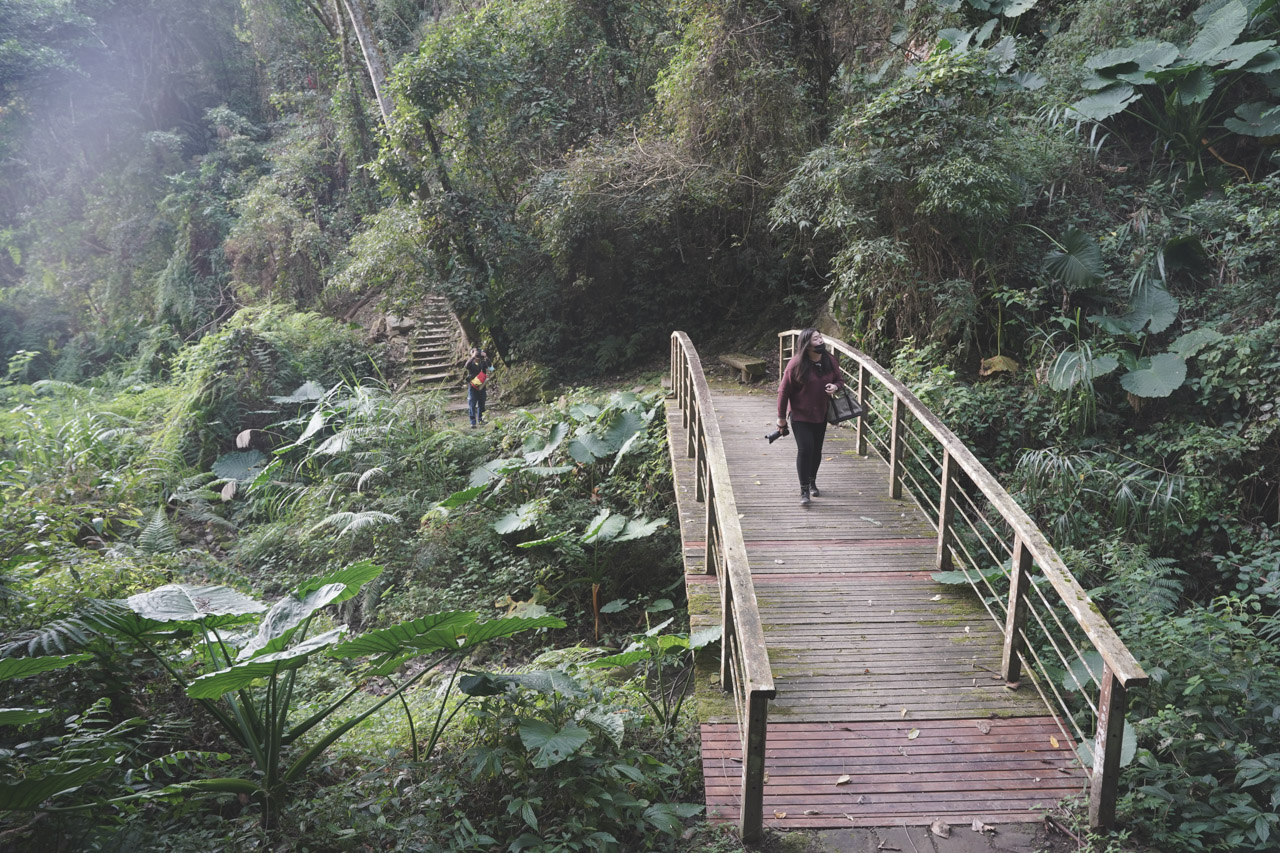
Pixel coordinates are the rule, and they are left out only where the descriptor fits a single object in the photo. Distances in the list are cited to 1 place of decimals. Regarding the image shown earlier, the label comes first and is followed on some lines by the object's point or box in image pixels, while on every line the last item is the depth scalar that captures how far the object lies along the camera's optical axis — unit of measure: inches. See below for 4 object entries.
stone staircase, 596.7
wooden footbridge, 123.3
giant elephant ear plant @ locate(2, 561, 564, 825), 134.3
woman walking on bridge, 226.2
